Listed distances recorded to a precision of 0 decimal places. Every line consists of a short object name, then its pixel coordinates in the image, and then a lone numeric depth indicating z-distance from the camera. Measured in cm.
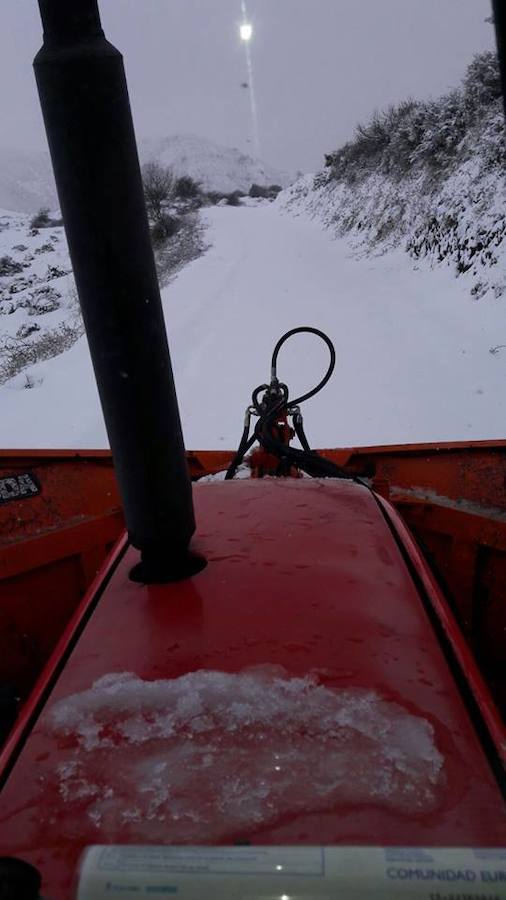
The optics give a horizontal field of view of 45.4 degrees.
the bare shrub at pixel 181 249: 1834
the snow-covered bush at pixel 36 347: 1241
